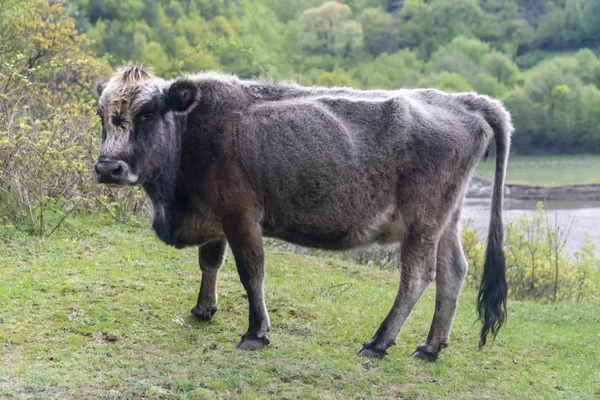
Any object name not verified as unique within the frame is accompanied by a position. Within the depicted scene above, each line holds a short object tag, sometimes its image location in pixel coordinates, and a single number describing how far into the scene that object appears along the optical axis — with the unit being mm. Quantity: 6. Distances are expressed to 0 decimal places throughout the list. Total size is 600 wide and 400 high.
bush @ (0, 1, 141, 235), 12219
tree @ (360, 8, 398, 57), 81000
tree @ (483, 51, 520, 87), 73375
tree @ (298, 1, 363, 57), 71938
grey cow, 7586
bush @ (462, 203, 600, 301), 19922
